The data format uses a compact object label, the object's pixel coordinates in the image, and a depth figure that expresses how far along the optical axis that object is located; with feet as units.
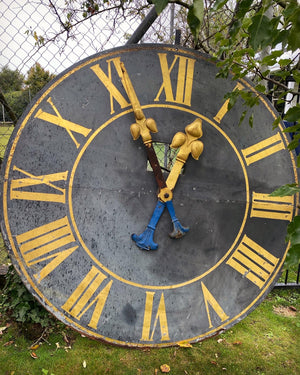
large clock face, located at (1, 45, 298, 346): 5.24
